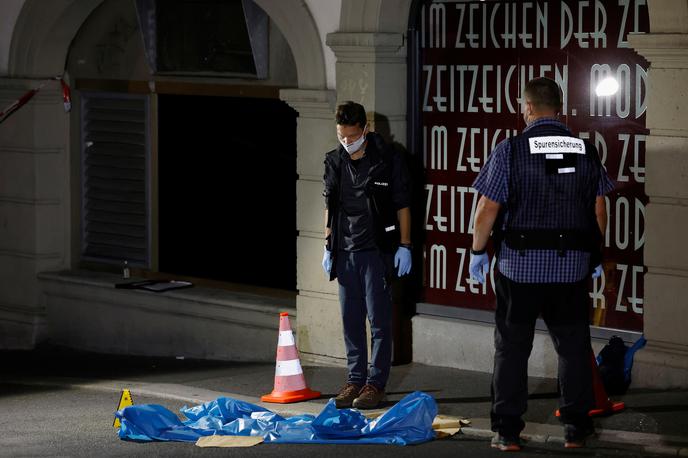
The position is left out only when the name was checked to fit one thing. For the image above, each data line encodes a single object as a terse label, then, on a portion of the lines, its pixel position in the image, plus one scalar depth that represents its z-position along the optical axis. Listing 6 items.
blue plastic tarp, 15.99
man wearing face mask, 17.36
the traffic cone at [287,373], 18.30
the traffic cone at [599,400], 16.36
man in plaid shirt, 14.63
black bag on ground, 17.61
